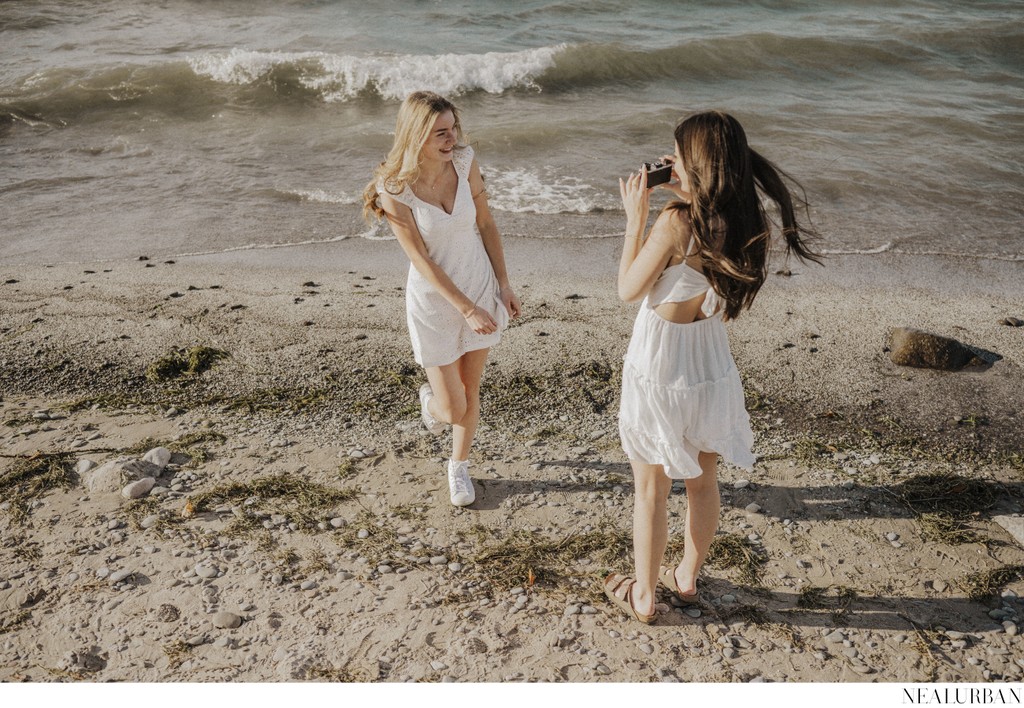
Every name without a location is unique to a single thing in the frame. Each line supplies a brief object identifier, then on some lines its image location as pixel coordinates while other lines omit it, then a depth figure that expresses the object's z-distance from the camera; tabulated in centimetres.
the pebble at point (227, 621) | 333
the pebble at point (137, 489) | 413
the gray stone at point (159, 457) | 438
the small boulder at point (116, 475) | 420
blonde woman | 360
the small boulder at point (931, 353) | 543
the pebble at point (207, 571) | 362
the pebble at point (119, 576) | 358
